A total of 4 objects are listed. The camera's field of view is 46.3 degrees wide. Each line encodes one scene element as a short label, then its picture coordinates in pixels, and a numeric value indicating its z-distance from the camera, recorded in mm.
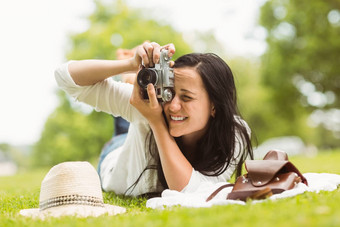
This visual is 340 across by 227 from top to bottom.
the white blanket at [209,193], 2546
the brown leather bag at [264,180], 2635
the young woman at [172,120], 3232
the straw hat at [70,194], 2541
